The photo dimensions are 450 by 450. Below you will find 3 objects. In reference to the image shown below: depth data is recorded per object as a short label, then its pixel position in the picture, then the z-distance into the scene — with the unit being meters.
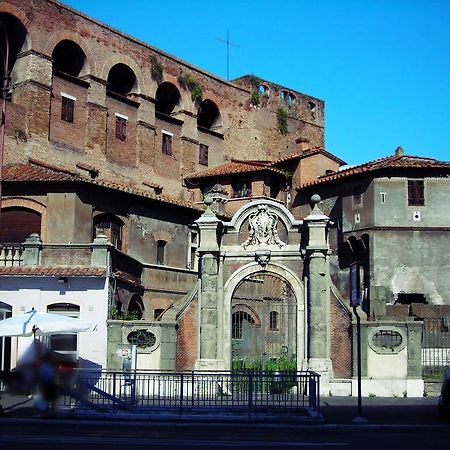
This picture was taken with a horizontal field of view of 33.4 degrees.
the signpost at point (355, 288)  19.16
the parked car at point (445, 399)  19.09
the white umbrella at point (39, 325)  21.45
